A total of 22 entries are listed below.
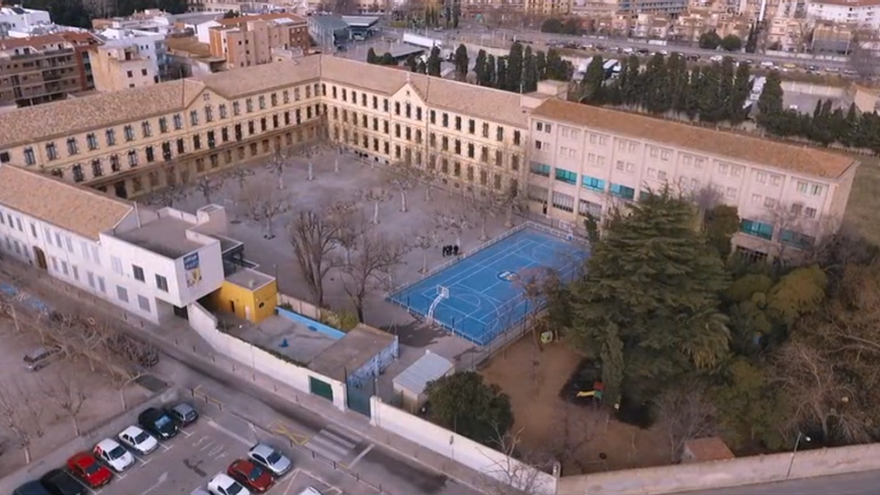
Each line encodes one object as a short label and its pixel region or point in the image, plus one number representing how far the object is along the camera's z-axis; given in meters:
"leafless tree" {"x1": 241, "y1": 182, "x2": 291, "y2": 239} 58.07
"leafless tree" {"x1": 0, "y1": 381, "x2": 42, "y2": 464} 34.03
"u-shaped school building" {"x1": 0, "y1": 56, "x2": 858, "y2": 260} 51.56
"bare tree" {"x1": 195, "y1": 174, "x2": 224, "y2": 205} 61.52
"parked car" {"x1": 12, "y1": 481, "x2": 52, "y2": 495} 31.45
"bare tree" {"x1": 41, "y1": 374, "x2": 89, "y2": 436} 35.34
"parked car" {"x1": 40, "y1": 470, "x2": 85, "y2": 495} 31.89
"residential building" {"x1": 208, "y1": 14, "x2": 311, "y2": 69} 98.12
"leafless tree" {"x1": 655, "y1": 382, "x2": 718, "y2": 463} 33.50
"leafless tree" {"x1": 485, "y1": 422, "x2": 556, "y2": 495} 31.55
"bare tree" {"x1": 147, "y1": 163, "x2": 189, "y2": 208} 60.90
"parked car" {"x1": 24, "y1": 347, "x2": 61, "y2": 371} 40.72
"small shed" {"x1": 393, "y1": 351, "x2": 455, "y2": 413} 37.12
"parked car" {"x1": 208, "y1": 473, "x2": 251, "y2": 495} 32.00
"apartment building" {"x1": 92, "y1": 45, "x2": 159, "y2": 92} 82.31
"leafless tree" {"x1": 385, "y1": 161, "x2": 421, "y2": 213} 64.50
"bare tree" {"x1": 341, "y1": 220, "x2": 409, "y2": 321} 45.41
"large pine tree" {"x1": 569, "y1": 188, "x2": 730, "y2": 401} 36.31
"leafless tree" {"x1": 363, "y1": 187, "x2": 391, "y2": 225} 64.50
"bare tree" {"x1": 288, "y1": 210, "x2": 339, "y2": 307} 45.28
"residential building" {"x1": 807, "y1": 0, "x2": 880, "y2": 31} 160.75
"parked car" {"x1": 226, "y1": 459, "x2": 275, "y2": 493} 32.59
